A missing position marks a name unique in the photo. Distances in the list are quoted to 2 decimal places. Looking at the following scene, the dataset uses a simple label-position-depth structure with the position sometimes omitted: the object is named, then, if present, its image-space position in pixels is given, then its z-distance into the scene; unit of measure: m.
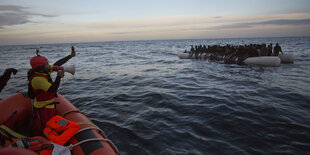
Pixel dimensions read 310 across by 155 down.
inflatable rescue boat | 2.69
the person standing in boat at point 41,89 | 3.18
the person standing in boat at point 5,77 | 3.15
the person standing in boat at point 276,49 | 15.97
